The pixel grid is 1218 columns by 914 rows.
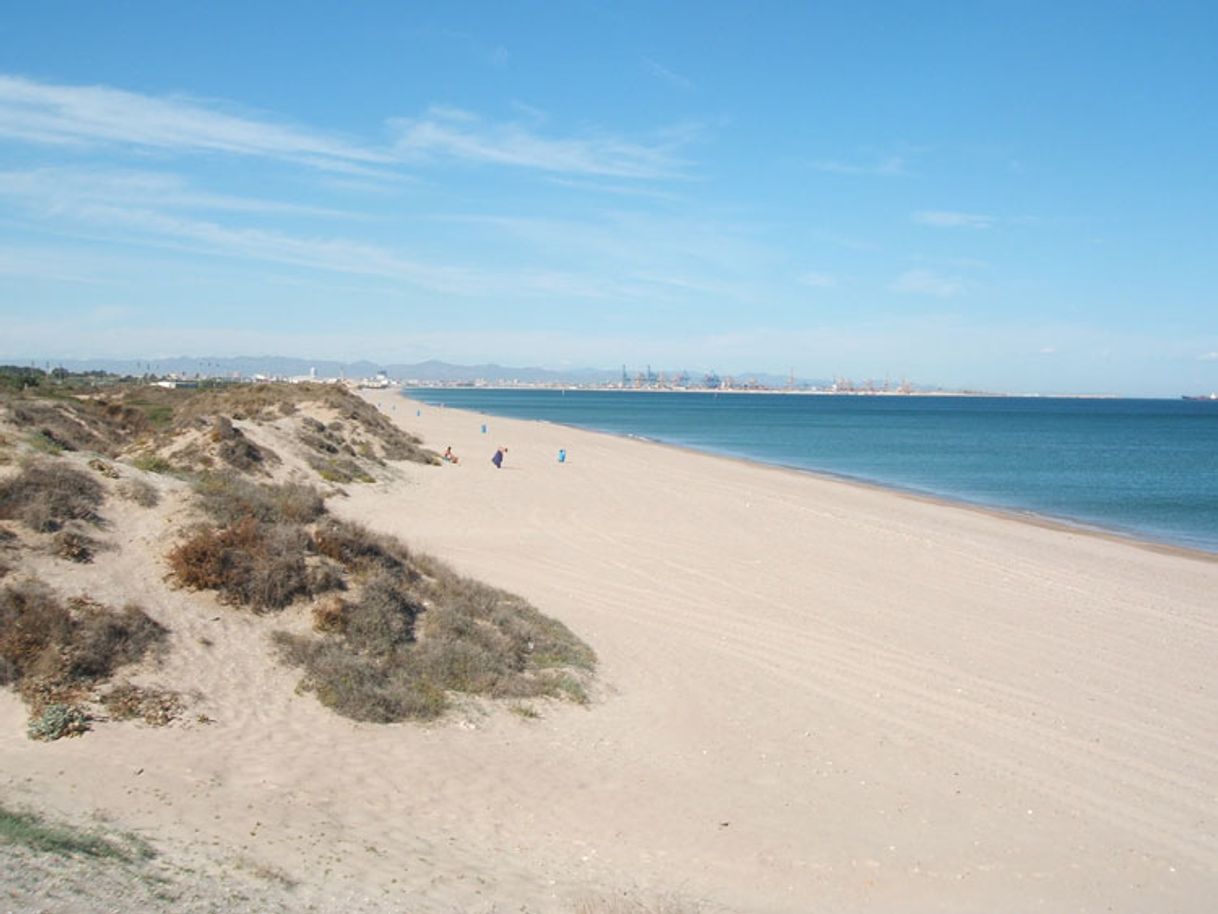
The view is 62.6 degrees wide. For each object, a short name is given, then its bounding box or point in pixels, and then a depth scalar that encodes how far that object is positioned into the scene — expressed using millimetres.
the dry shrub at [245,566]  11102
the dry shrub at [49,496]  11266
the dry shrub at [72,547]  10867
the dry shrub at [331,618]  10812
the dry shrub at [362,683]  9531
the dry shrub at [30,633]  8820
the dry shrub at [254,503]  12586
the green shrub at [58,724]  7963
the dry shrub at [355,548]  12188
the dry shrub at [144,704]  8633
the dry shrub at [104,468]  13149
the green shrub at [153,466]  15453
